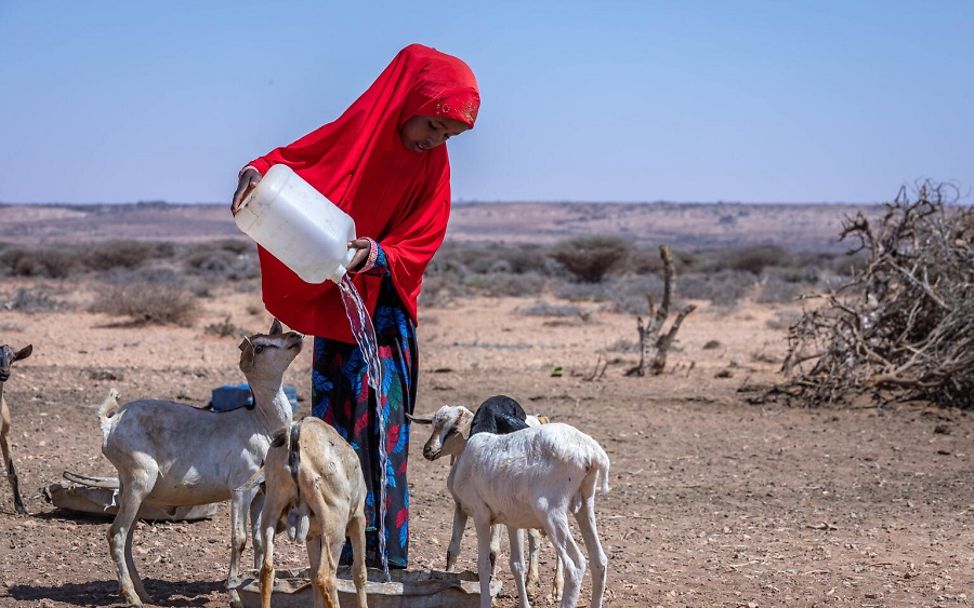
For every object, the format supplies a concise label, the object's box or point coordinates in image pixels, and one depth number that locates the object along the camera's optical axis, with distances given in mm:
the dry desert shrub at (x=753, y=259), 46031
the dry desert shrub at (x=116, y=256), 43125
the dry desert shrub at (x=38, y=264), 37719
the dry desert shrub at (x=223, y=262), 36625
